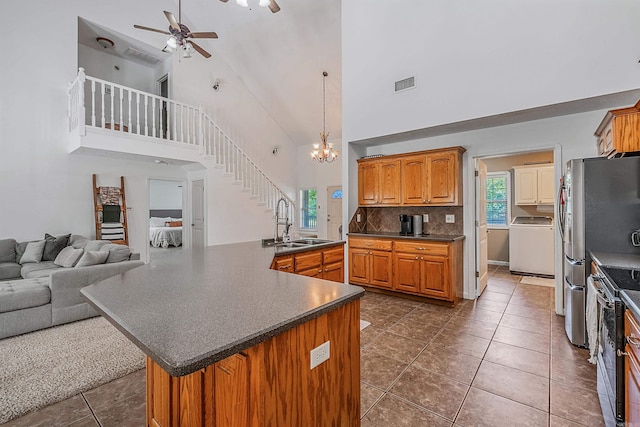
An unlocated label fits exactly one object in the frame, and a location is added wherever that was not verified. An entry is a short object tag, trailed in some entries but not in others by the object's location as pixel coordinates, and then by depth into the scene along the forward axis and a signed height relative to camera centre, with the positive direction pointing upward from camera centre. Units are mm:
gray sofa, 3133 -802
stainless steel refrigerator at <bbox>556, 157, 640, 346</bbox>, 2566 -64
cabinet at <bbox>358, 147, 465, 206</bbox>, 4188 +478
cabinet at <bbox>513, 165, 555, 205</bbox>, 5898 +493
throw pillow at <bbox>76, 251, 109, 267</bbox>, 3689 -570
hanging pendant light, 6655 +1430
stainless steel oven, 1555 -840
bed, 9180 -595
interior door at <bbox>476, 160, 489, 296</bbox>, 4395 -311
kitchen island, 970 -461
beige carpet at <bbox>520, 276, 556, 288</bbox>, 5152 -1319
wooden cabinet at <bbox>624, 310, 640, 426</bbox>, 1253 -740
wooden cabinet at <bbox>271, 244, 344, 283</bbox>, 2968 -580
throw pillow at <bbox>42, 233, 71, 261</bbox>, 4672 -523
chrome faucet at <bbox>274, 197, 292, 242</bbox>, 3675 -282
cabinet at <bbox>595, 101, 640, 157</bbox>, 2459 +669
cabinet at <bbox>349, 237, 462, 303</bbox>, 3947 -820
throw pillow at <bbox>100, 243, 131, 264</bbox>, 3987 -543
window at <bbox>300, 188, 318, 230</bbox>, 9289 +74
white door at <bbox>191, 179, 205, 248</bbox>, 6768 -11
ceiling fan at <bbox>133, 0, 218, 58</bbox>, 4227 +2610
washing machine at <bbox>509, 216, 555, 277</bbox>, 5668 -750
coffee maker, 4641 -236
